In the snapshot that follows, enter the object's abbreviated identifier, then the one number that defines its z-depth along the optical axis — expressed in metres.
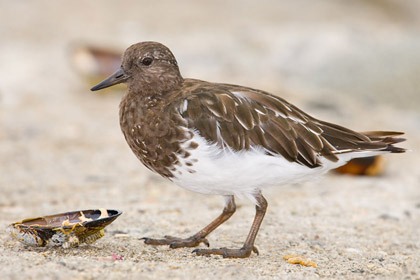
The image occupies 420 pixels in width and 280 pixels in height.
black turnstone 8.62
